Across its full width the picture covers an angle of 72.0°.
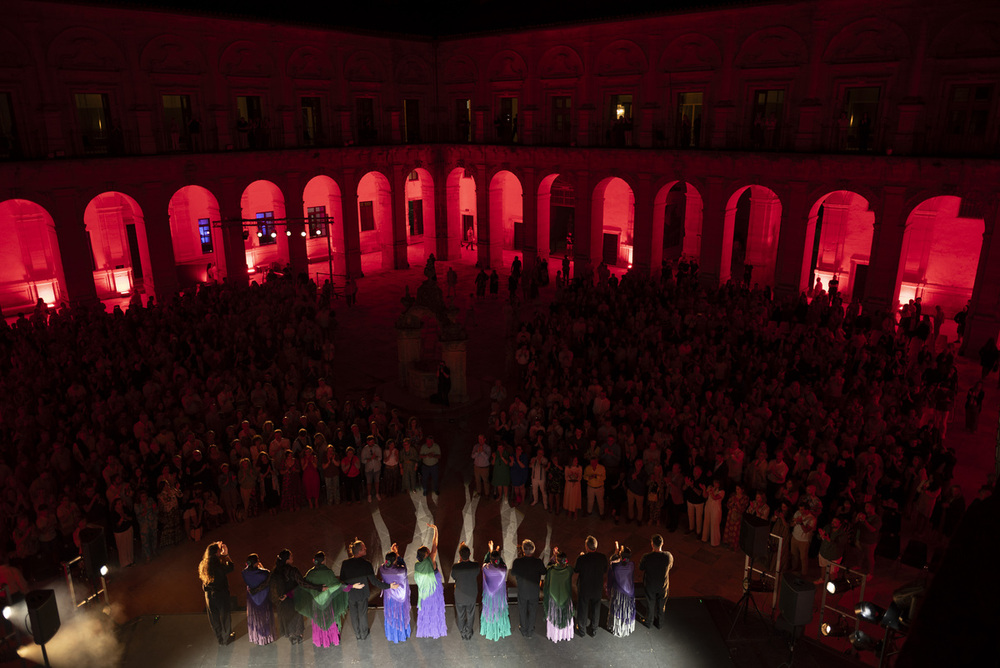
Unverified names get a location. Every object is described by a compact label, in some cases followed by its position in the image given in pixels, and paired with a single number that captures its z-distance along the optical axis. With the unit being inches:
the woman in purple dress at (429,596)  313.7
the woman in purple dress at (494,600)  313.7
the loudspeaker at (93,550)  342.3
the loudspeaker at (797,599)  294.5
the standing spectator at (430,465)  468.4
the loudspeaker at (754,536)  322.7
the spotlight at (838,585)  301.2
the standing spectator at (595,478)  432.5
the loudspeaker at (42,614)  285.9
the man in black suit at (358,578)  313.3
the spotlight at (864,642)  277.4
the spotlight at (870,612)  252.8
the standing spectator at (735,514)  397.7
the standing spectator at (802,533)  373.7
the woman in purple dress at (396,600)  313.1
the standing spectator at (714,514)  402.6
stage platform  314.8
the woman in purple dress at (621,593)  314.8
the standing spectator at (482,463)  466.3
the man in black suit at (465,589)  317.7
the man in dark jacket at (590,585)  314.7
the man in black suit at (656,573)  318.3
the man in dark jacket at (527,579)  315.0
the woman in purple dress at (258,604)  312.0
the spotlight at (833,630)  302.7
